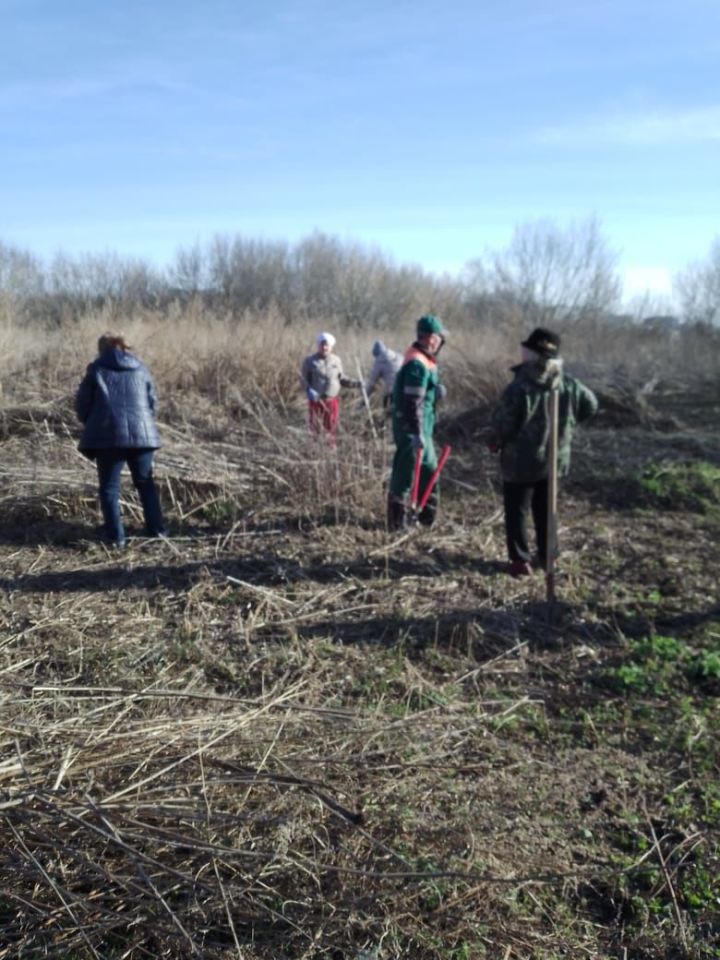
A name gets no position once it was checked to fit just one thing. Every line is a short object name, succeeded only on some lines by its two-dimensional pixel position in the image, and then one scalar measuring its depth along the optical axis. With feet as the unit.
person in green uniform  20.59
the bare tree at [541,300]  104.99
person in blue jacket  19.65
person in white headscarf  30.25
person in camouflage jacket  18.44
